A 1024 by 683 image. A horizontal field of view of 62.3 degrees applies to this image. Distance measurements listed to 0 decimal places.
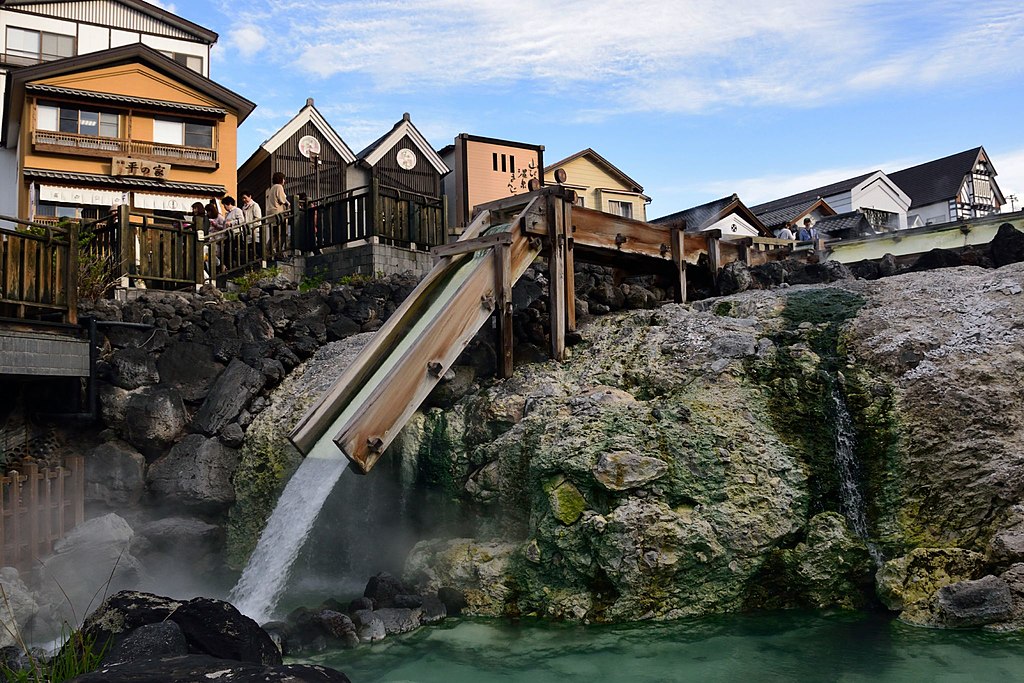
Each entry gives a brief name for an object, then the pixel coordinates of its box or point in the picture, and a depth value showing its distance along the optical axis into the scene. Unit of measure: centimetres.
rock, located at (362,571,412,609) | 823
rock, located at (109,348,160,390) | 1188
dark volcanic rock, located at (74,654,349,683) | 438
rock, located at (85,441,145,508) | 1105
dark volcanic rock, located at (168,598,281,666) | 603
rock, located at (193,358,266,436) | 1162
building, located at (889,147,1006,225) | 4462
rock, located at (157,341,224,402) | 1214
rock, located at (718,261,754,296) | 1224
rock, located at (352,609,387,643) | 759
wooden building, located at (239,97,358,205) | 3027
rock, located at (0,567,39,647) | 789
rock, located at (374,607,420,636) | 778
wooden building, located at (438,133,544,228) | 2766
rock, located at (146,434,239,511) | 1106
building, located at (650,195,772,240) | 3419
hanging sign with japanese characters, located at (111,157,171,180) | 2550
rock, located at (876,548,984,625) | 712
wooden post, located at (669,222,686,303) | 1236
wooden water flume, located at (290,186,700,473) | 874
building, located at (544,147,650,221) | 3556
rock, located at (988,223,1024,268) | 1082
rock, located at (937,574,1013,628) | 675
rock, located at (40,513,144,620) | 931
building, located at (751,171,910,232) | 3881
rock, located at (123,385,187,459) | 1152
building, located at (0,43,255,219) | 2523
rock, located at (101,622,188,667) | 552
